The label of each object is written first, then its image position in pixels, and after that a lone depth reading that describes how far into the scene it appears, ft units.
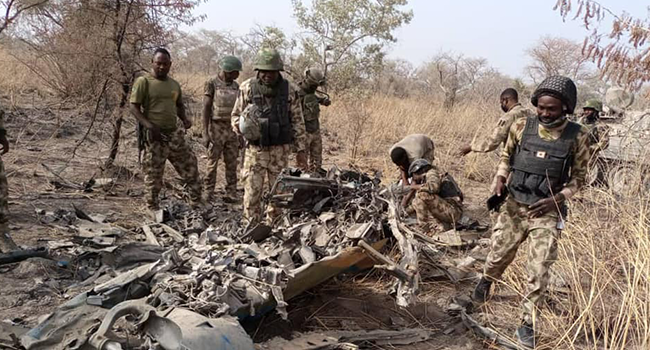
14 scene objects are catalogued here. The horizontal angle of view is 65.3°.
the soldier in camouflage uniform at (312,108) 22.59
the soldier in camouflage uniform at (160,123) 16.90
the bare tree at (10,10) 18.02
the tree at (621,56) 15.58
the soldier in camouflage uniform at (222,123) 20.10
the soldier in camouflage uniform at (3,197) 13.35
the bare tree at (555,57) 70.65
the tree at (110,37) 20.15
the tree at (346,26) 57.26
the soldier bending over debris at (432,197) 17.44
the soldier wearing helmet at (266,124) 14.83
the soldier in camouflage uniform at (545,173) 10.28
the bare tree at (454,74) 86.44
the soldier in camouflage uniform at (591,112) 24.63
